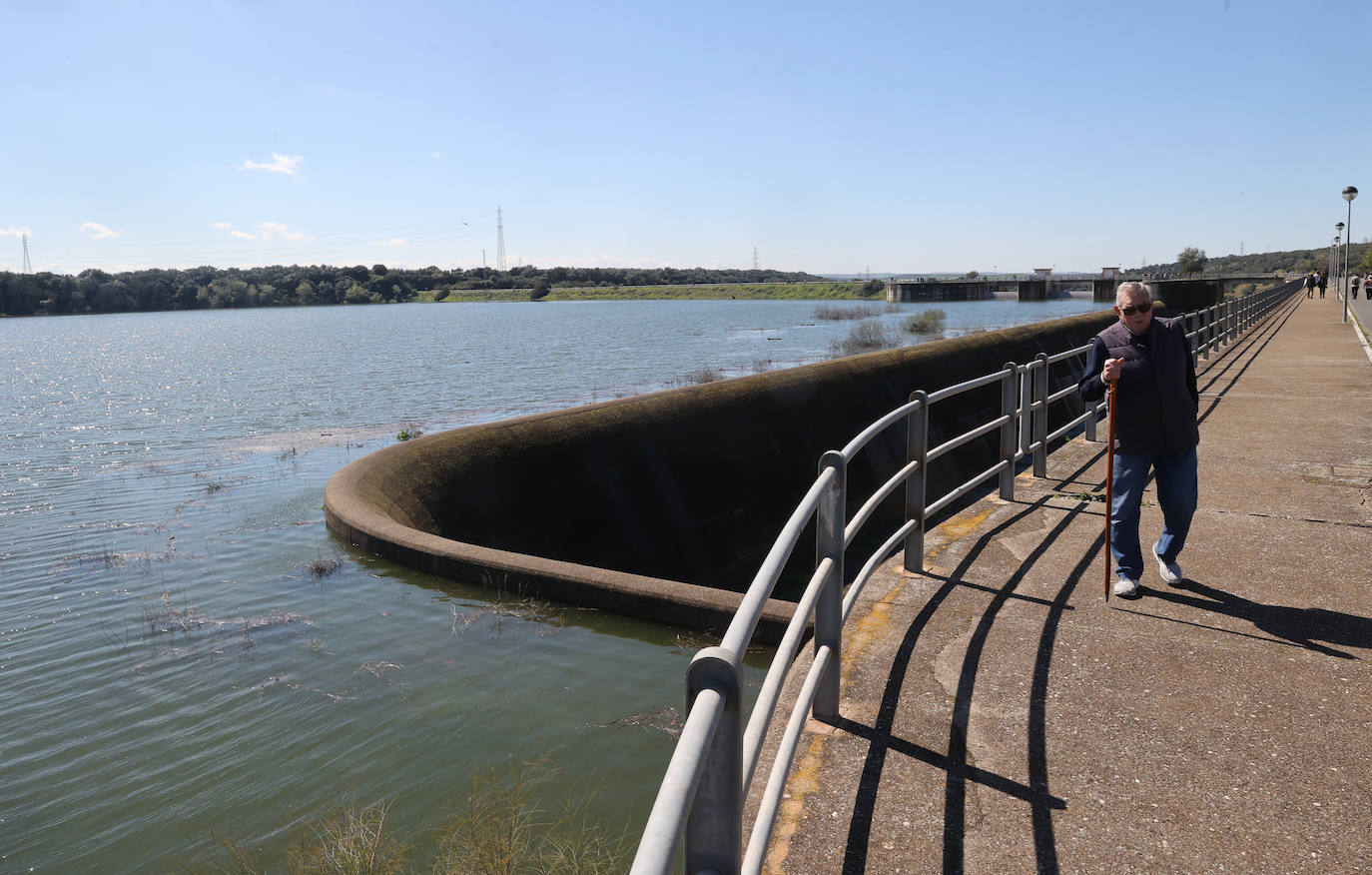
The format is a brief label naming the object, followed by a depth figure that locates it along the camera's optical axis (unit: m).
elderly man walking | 5.24
